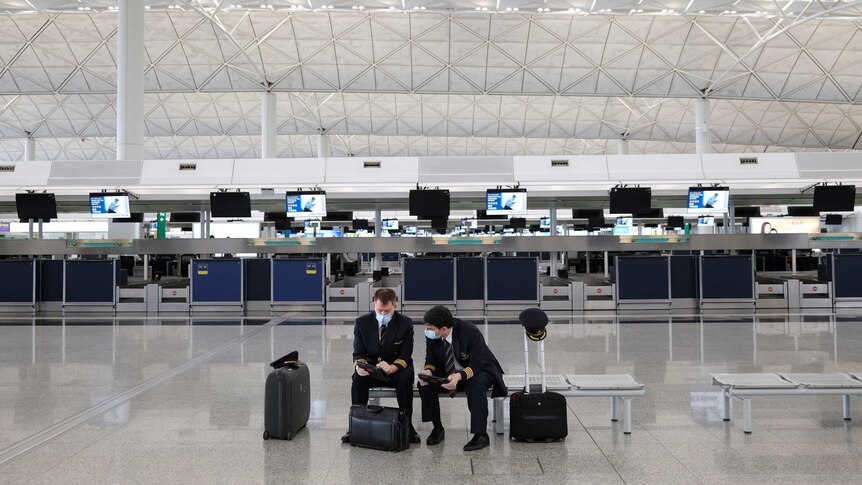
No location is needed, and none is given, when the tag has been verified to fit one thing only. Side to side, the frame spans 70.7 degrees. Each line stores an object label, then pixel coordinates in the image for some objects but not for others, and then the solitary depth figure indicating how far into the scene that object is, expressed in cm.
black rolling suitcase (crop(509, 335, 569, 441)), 538
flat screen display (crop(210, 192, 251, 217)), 1627
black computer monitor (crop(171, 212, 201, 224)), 2330
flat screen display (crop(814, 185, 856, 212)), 1567
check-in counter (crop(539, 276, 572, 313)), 1716
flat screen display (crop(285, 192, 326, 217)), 1634
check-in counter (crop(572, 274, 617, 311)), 1711
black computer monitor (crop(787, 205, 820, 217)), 2115
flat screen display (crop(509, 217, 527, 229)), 2680
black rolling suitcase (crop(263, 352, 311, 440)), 550
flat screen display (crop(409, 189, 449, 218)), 1605
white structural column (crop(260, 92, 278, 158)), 3047
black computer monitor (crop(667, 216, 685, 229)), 2759
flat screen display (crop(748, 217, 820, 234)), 3384
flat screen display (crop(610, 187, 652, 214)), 1595
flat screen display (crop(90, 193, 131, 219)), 1620
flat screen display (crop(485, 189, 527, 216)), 1589
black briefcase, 521
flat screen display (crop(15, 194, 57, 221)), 1634
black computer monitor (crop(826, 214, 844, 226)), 2241
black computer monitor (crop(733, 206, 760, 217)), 2404
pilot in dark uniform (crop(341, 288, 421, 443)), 571
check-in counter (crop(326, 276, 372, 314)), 1705
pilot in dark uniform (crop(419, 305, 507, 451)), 537
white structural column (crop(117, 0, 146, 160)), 1753
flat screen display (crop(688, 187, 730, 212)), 1573
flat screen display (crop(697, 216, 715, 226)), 3155
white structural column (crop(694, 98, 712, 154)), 3216
